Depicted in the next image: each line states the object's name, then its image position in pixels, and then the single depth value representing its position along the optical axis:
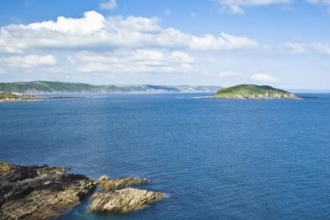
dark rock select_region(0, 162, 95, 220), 54.56
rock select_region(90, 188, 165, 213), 56.56
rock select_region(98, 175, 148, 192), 66.75
